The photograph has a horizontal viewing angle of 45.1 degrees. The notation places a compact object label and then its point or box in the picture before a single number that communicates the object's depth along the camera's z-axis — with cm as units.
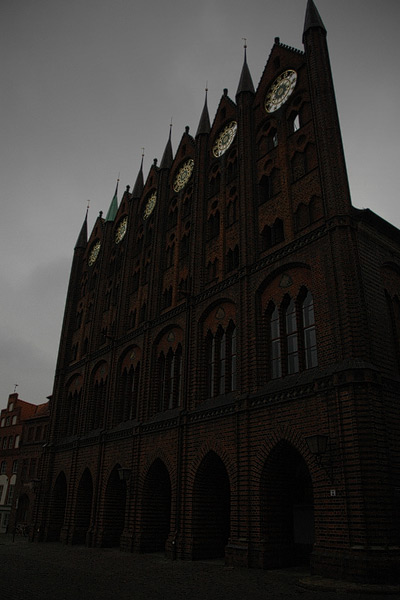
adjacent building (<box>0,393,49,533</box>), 4616
